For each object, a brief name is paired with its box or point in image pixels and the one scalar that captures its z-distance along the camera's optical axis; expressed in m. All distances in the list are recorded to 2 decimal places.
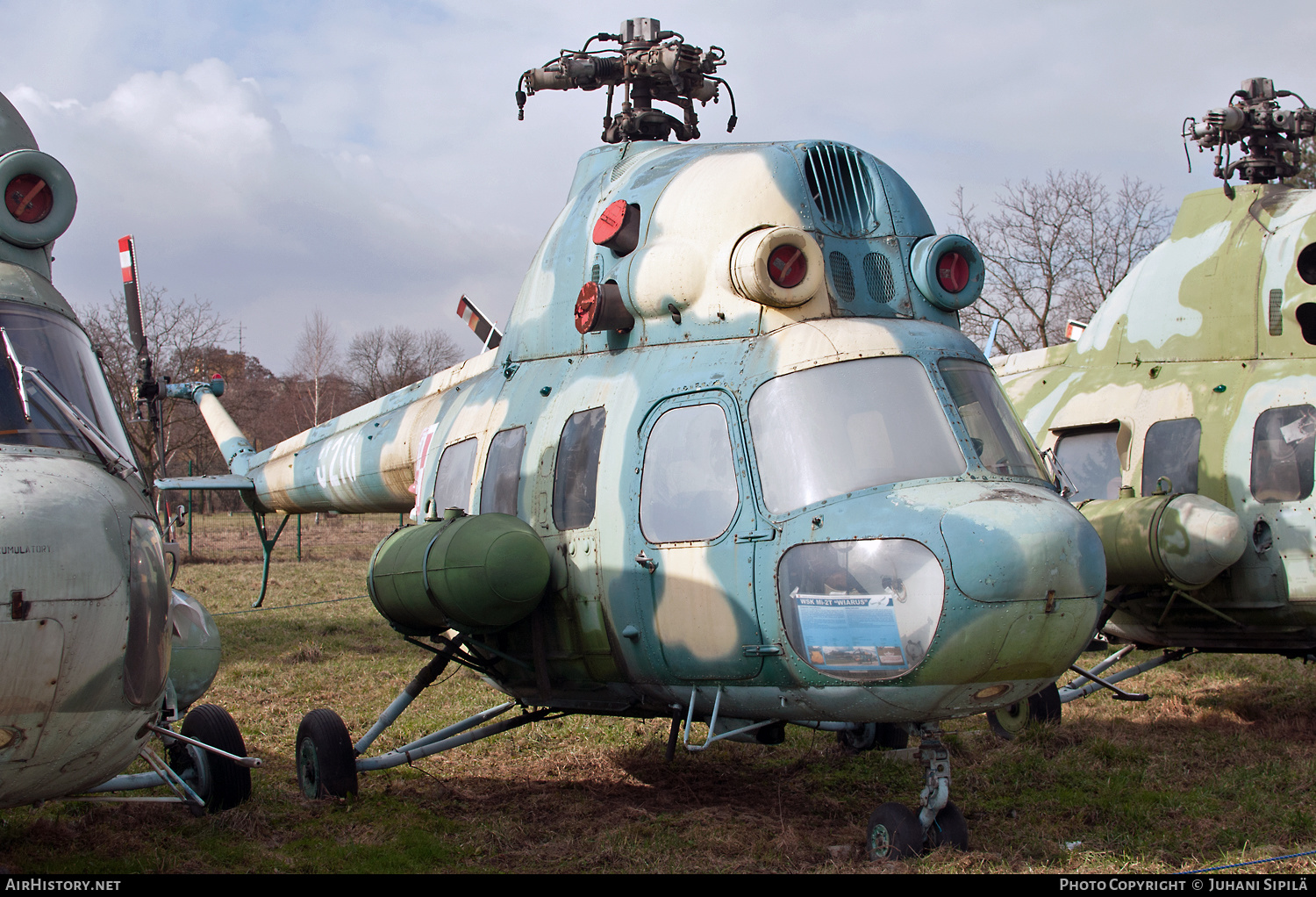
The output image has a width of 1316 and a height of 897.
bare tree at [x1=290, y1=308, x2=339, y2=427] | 43.90
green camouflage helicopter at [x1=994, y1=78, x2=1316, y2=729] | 7.79
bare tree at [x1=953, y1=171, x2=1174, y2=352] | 29.08
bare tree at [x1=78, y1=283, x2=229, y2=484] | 25.19
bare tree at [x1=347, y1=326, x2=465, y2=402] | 52.28
